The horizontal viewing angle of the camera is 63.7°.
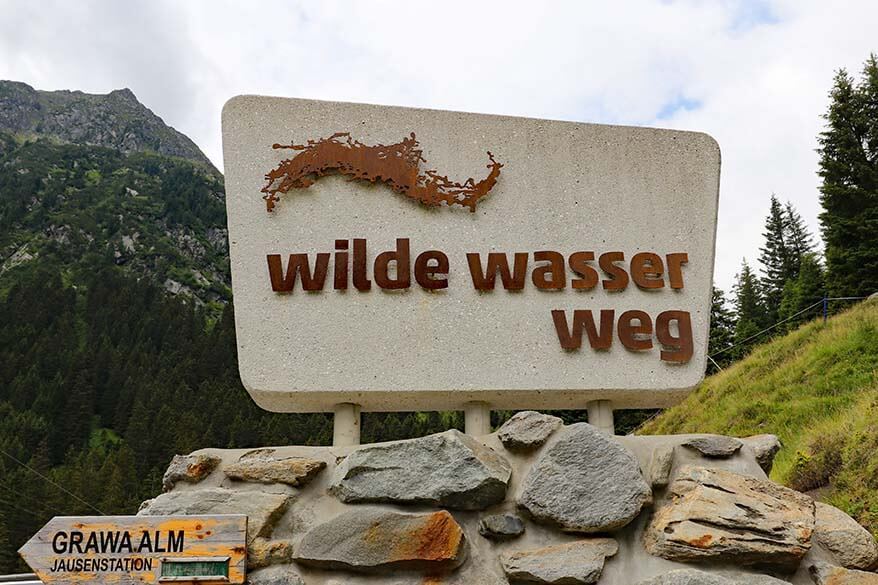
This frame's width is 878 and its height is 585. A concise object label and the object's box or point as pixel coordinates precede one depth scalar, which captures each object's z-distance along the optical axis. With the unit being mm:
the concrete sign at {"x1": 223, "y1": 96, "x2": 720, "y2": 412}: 3654
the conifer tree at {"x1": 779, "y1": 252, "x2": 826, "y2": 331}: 28222
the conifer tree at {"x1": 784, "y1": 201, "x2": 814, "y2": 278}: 41875
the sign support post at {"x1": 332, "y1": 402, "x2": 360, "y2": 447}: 3686
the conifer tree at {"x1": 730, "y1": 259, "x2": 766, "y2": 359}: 35844
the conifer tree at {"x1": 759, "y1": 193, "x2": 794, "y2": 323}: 41750
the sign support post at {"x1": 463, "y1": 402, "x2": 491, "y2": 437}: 3736
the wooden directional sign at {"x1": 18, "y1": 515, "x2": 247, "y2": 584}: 3033
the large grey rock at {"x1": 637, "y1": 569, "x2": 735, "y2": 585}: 2895
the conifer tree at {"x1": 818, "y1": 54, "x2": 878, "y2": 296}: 22266
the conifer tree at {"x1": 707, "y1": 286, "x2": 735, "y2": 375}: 34062
